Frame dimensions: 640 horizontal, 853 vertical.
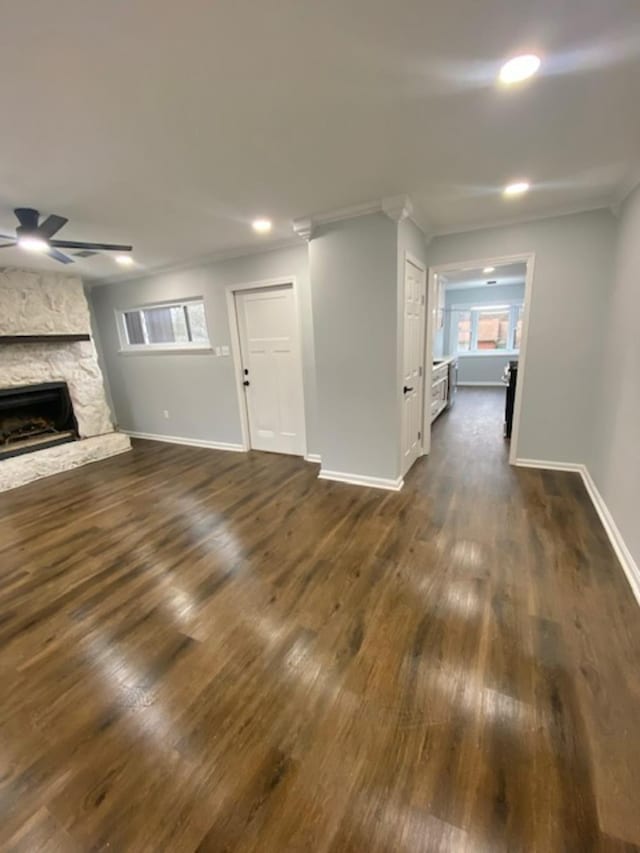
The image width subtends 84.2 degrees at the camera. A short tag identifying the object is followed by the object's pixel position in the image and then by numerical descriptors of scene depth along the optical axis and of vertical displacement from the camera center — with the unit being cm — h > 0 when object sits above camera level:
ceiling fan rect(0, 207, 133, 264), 263 +87
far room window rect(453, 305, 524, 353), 858 +1
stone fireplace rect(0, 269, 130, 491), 427 -44
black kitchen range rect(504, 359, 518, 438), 466 -88
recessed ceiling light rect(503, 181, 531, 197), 264 +103
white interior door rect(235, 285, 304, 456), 420 -34
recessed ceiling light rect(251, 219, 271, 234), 324 +104
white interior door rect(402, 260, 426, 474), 337 -31
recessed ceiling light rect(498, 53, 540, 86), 143 +105
